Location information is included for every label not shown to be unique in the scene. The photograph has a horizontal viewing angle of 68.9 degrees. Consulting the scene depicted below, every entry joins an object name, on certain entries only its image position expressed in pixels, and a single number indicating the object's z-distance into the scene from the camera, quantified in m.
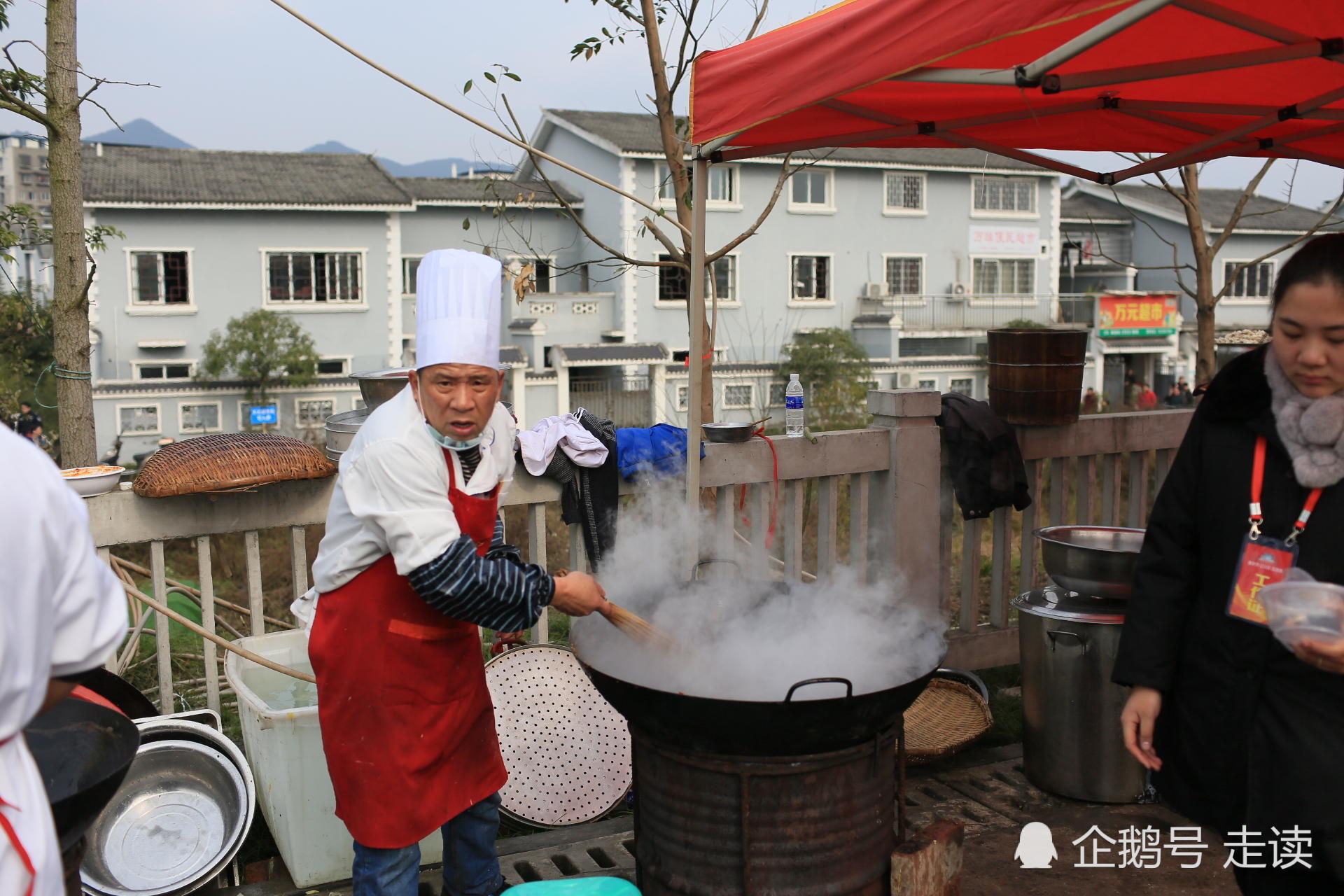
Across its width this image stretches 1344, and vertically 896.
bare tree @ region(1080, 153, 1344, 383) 6.00
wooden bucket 4.67
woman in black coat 2.05
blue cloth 3.97
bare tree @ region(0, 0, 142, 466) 4.25
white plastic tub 3.21
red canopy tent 2.41
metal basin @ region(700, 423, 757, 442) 4.08
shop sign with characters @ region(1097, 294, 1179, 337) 35.53
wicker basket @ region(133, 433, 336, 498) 3.34
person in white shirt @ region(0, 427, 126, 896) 1.31
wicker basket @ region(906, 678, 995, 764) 4.09
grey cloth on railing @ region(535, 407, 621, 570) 3.90
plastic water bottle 4.21
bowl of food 3.23
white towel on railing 3.82
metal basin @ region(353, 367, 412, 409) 3.85
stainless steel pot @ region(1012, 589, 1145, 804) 3.80
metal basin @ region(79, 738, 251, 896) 3.08
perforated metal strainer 3.71
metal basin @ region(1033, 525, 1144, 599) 3.66
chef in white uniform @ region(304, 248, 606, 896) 2.40
